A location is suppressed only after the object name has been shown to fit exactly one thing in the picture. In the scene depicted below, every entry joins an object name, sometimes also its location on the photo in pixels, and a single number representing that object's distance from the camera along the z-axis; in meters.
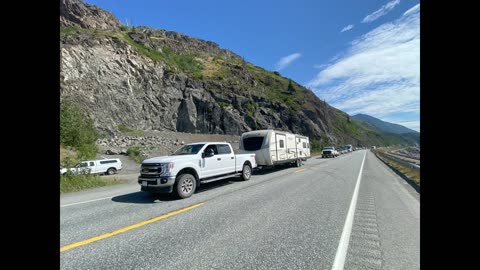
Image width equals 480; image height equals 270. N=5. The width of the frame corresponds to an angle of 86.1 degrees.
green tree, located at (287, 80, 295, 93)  116.06
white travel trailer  17.80
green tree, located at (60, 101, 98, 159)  26.36
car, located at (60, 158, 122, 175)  24.23
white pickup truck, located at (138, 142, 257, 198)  9.08
